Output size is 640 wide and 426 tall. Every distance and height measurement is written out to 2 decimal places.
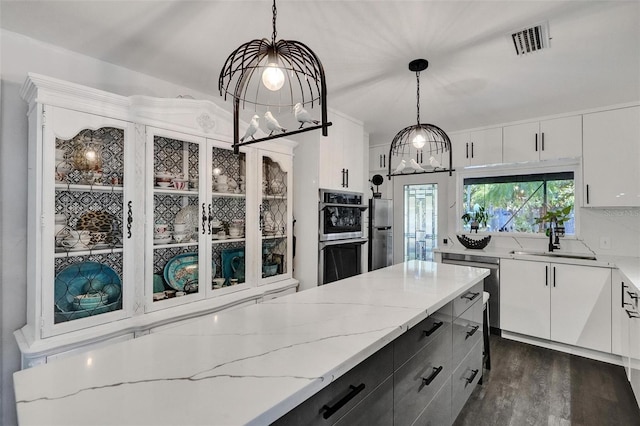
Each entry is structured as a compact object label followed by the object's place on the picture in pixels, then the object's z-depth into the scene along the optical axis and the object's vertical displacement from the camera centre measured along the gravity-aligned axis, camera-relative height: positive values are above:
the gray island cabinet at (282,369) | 0.70 -0.41
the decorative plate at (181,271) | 2.24 -0.39
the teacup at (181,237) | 2.26 -0.14
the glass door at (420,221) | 4.31 -0.06
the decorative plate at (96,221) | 1.88 -0.02
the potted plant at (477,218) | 3.94 -0.02
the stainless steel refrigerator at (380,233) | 3.97 -0.21
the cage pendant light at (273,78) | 1.15 +0.54
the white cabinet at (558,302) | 2.82 -0.82
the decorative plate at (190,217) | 2.33 +0.00
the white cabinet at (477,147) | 3.58 +0.81
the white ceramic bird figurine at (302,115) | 1.20 +0.39
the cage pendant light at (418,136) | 2.13 +0.57
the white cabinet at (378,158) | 4.49 +0.85
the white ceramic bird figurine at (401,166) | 2.29 +0.36
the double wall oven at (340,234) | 3.03 -0.18
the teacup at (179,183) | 2.25 +0.24
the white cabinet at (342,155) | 3.10 +0.64
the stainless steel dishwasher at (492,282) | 3.33 -0.70
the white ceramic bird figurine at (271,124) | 1.26 +0.38
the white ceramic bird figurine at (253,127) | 1.33 +0.38
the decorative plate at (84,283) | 1.76 -0.39
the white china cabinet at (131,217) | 1.67 +0.00
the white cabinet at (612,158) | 2.88 +0.55
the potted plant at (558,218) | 3.30 -0.02
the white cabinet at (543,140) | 3.16 +0.80
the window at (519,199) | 3.57 +0.22
